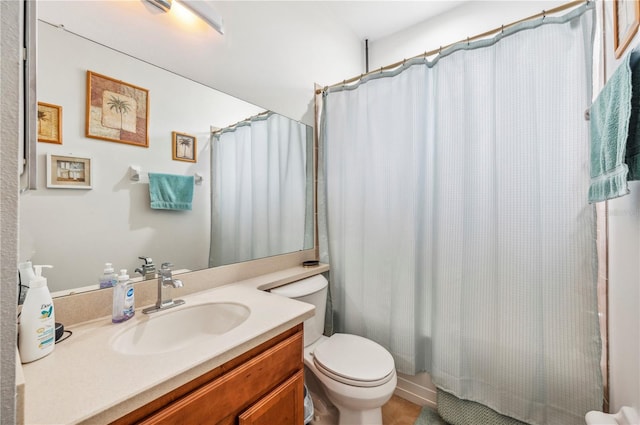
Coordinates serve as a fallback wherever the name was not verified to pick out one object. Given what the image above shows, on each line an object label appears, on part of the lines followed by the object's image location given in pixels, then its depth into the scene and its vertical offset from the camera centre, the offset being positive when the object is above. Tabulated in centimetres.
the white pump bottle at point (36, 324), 67 -29
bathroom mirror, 89 +14
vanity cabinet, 66 -52
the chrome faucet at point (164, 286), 103 -29
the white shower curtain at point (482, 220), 118 -3
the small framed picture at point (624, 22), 80 +62
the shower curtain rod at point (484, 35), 117 +91
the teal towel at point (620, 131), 75 +25
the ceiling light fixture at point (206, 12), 115 +91
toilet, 121 -74
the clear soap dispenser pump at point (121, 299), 93 -30
